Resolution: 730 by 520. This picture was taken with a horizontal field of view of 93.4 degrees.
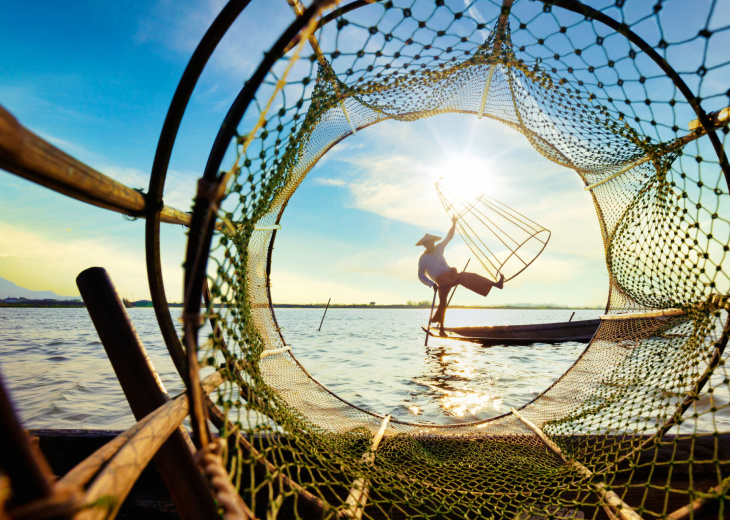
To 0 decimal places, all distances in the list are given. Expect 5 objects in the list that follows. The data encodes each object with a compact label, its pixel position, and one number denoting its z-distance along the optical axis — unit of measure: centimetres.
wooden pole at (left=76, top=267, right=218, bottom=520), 151
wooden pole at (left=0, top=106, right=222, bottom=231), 65
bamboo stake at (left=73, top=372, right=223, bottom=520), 71
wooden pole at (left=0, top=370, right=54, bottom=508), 50
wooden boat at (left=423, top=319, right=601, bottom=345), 1429
